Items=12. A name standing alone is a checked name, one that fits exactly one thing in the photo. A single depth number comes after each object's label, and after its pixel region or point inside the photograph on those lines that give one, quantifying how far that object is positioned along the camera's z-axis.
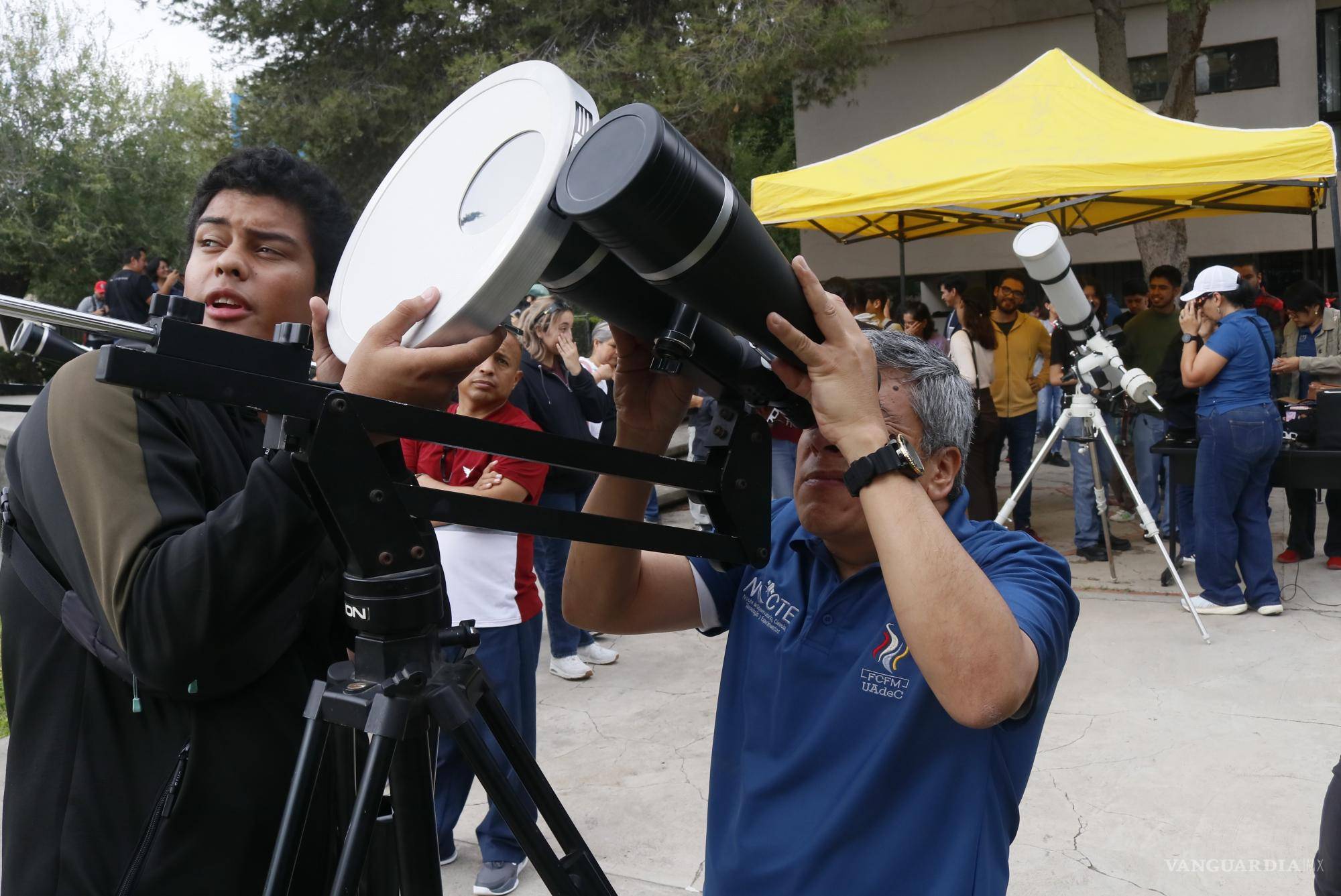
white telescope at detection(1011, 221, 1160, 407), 5.36
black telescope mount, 0.95
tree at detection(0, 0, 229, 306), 17.92
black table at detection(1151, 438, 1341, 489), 5.80
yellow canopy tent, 6.00
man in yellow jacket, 7.42
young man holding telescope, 1.14
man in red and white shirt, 3.06
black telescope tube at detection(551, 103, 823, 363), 0.93
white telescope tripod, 5.50
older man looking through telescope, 1.25
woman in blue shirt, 5.60
